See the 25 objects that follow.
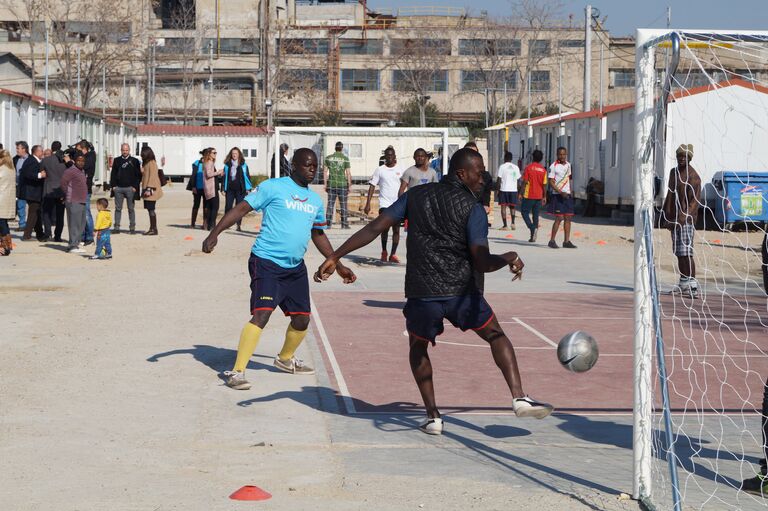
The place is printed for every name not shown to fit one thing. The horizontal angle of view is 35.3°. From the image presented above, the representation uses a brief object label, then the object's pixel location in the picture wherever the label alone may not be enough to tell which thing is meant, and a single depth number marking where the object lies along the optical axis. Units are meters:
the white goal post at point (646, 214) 6.20
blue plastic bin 26.84
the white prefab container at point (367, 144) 27.86
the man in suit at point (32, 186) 21.67
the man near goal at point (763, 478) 6.45
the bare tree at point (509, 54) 82.12
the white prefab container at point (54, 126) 30.80
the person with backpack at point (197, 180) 24.92
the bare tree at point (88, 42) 66.44
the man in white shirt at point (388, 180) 18.85
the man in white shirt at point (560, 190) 21.83
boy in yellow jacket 18.94
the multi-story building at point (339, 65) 80.12
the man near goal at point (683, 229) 13.85
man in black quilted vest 7.50
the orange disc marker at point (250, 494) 6.04
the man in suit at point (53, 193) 21.64
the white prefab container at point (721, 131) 28.41
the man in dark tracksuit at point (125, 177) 23.53
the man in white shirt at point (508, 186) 26.73
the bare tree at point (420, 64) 82.12
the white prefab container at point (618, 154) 31.98
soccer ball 7.24
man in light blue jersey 9.19
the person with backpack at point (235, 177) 25.10
